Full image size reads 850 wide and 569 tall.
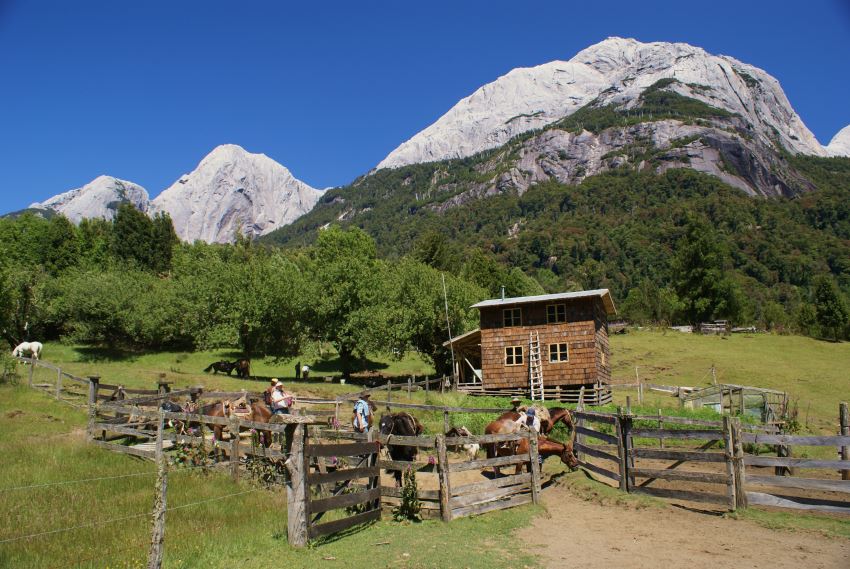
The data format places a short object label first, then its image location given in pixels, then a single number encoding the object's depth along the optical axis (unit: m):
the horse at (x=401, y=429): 13.90
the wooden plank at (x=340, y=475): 8.46
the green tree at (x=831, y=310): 62.25
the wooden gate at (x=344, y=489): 8.47
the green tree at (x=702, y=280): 74.68
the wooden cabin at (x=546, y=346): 35.50
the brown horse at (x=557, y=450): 14.77
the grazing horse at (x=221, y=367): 39.34
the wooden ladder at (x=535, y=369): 35.75
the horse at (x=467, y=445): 16.08
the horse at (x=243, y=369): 37.78
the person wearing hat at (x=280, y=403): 15.70
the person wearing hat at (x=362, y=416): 14.09
